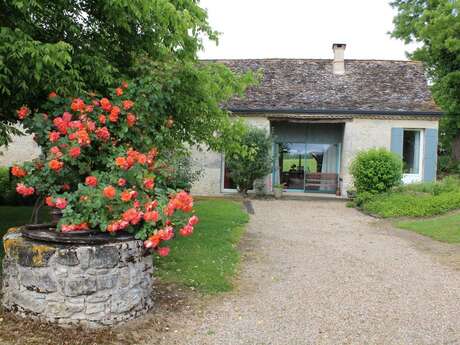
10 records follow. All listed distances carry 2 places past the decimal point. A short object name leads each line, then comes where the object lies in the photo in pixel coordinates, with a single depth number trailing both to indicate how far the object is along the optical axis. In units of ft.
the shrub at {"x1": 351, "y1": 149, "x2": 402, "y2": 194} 46.88
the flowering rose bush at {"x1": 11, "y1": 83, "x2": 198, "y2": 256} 13.74
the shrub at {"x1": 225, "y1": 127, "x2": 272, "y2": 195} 51.60
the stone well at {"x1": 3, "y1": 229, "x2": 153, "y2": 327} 13.26
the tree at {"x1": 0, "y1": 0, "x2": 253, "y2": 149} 15.10
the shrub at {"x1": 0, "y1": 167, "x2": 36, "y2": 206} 43.45
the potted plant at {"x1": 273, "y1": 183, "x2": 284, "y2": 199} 55.47
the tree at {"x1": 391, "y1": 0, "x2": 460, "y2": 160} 69.05
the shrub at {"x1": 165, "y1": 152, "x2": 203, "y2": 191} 44.31
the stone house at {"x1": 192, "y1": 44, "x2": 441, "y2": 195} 55.06
